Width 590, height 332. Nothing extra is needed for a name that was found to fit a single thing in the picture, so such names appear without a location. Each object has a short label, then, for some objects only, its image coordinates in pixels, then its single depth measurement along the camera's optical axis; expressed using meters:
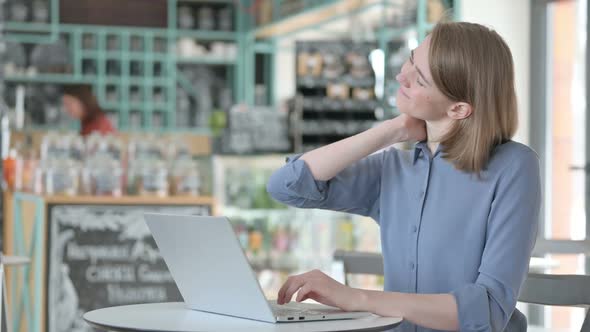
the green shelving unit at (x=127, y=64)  11.62
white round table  1.64
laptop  1.69
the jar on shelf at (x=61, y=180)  5.31
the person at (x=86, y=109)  7.45
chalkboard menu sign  5.12
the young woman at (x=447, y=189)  1.83
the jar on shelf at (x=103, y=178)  5.32
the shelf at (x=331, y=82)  7.02
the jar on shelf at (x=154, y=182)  5.33
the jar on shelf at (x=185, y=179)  5.39
